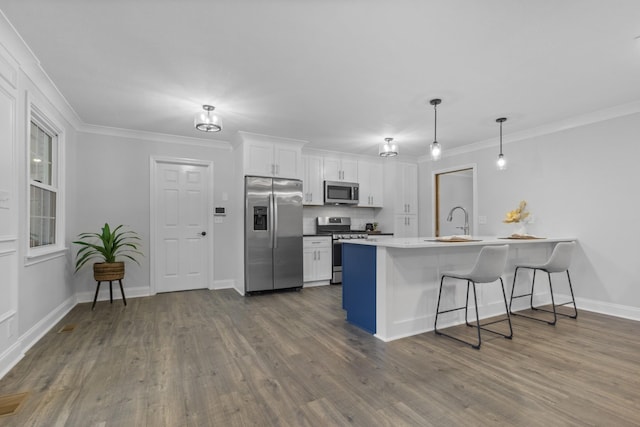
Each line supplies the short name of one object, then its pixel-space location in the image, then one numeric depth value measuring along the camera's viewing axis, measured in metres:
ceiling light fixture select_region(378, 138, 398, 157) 4.48
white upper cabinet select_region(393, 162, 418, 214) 6.07
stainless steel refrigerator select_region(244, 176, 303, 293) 4.66
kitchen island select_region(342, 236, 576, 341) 2.87
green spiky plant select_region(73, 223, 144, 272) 3.88
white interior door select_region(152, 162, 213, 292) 4.71
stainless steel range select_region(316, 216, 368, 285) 5.41
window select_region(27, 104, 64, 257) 3.04
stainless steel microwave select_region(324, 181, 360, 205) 5.63
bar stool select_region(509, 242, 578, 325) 3.37
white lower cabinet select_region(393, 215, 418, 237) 6.02
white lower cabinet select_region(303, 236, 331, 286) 5.20
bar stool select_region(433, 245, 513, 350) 2.70
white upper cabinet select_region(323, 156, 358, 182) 5.72
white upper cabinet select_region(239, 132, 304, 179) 4.70
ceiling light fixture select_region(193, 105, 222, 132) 3.40
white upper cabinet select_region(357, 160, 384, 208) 6.04
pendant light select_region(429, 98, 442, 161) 3.39
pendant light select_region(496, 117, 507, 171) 3.99
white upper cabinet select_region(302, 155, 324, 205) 5.48
